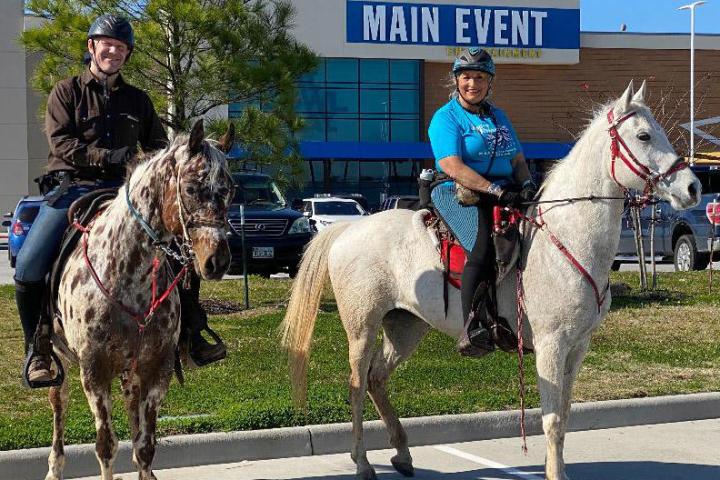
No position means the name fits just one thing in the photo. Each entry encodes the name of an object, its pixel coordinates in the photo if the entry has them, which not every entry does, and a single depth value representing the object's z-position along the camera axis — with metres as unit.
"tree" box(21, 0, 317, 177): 14.41
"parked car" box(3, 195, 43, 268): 20.86
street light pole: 43.09
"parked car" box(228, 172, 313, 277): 19.72
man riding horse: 5.94
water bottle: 7.04
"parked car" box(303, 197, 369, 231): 30.45
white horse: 6.11
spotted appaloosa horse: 5.05
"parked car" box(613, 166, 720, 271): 21.80
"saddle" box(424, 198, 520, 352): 6.45
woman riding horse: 6.52
